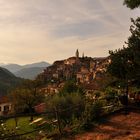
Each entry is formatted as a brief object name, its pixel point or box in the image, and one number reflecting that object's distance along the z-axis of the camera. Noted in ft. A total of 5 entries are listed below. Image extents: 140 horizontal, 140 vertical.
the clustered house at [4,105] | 126.02
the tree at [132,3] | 27.42
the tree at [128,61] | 29.86
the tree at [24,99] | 86.60
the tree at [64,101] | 47.77
